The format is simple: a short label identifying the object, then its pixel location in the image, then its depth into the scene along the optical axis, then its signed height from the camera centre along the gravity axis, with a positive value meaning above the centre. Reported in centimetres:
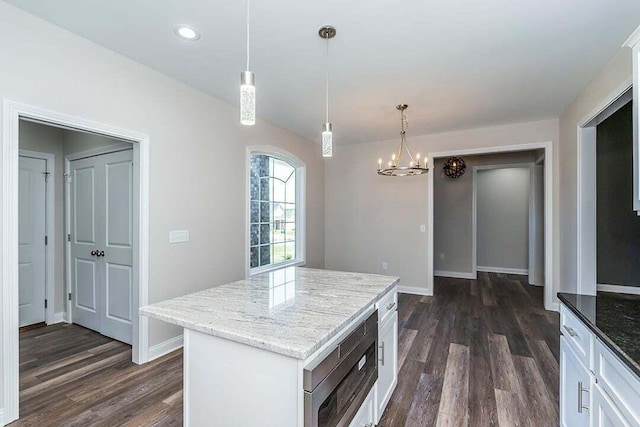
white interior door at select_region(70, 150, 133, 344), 314 -31
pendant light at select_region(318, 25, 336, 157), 217 +60
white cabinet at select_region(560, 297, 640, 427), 105 -68
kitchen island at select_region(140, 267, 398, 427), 117 -56
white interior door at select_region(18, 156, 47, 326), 359 -29
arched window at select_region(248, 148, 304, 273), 435 +7
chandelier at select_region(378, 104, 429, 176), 363 +57
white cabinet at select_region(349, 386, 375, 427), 157 -108
